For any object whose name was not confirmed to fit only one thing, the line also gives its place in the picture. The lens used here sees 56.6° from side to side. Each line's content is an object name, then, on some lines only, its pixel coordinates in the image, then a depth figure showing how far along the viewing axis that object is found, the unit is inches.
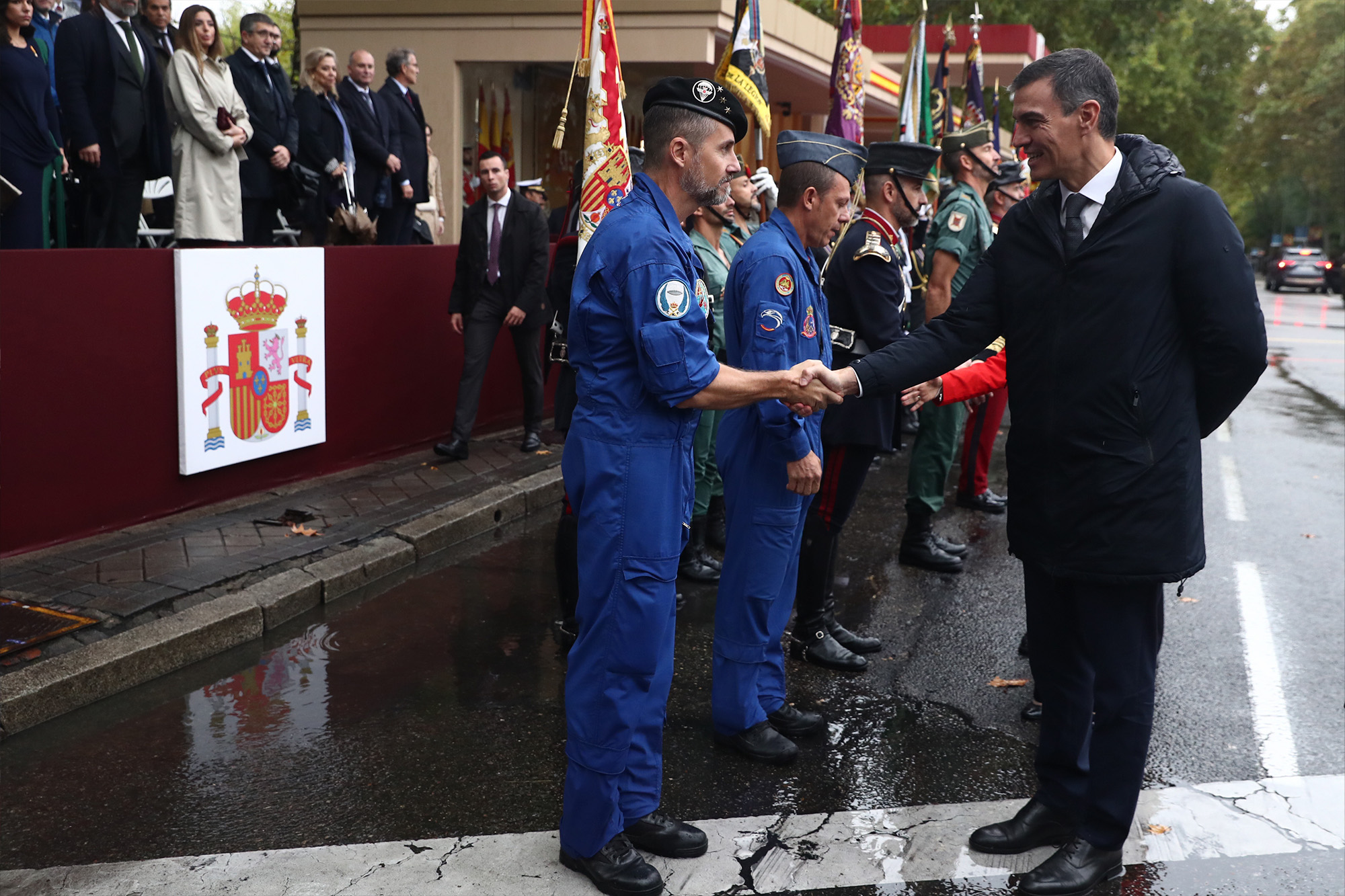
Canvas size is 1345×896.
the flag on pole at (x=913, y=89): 454.0
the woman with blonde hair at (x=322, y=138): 358.9
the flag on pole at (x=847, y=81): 394.3
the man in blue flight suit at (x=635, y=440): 124.6
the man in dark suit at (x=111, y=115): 290.5
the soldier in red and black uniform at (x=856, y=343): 204.7
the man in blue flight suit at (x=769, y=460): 161.8
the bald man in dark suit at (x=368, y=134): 372.8
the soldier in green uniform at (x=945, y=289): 268.2
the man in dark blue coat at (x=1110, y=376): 126.3
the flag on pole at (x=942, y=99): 555.5
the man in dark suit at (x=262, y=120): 336.5
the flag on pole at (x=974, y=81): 538.6
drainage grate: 188.4
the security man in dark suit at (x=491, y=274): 342.3
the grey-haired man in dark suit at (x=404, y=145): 386.0
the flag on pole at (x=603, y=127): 237.0
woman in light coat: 307.9
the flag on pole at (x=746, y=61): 296.2
